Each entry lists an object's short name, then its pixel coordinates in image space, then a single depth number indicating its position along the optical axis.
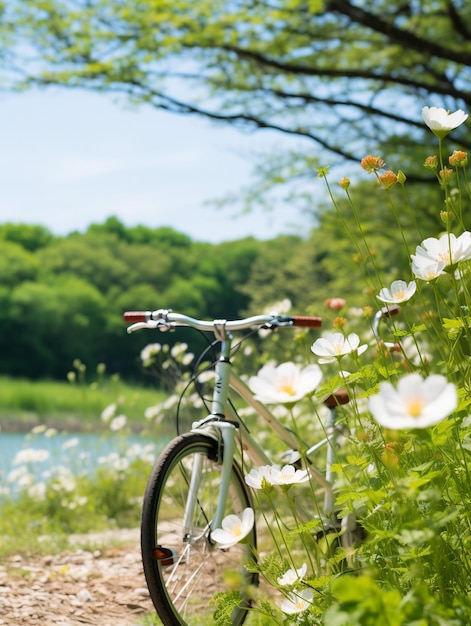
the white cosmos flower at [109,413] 6.00
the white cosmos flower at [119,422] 5.88
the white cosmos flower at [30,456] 6.04
